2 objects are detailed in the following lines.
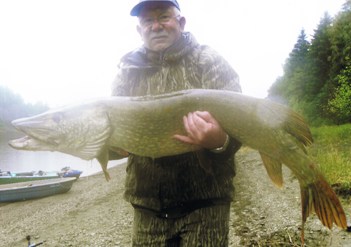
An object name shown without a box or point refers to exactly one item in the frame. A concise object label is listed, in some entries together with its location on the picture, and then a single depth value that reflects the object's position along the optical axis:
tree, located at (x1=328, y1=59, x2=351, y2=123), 25.11
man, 2.07
